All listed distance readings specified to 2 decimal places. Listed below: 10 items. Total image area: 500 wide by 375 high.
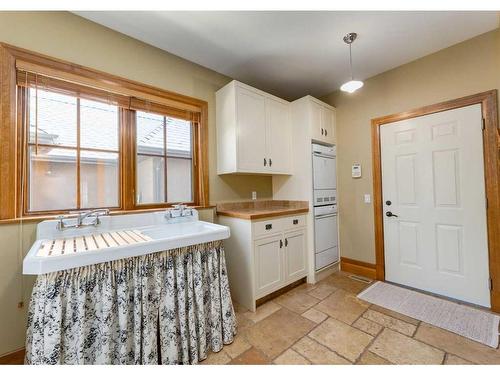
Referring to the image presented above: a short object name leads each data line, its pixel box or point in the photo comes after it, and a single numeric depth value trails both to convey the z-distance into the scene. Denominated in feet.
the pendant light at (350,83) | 6.40
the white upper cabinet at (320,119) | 8.77
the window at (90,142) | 4.82
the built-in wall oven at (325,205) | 8.86
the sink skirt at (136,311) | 3.44
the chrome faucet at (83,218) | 4.97
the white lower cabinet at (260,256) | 6.79
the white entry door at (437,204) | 6.68
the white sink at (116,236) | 3.45
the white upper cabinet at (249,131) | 7.55
